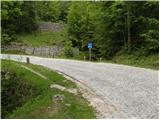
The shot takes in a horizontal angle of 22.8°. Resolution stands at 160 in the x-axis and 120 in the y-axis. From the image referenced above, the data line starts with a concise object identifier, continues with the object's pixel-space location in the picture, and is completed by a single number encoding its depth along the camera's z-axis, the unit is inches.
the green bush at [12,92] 673.0
